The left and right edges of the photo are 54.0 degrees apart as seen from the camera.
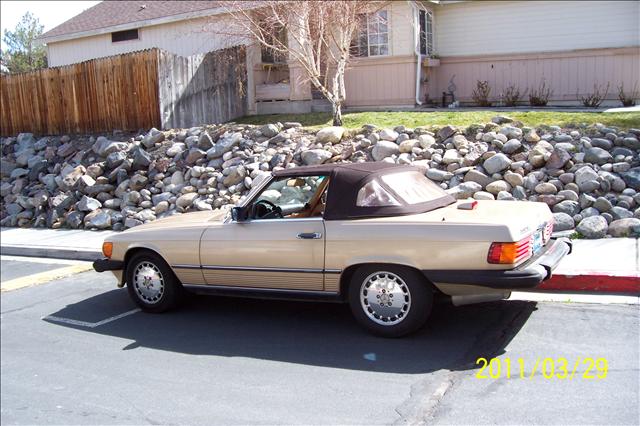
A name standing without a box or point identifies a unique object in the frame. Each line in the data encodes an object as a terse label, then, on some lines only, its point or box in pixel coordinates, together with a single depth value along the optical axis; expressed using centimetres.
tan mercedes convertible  520
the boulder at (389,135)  1148
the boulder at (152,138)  1429
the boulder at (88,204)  1271
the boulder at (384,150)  1103
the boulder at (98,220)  1218
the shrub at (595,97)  1537
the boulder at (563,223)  850
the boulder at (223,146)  1285
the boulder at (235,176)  1173
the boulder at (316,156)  1131
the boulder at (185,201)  1172
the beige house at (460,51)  1638
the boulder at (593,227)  835
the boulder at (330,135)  1211
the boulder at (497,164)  980
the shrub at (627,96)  1538
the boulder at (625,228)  827
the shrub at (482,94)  1714
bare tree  1343
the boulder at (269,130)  1305
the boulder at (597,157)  953
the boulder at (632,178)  901
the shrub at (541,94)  1634
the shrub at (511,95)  1678
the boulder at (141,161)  1347
